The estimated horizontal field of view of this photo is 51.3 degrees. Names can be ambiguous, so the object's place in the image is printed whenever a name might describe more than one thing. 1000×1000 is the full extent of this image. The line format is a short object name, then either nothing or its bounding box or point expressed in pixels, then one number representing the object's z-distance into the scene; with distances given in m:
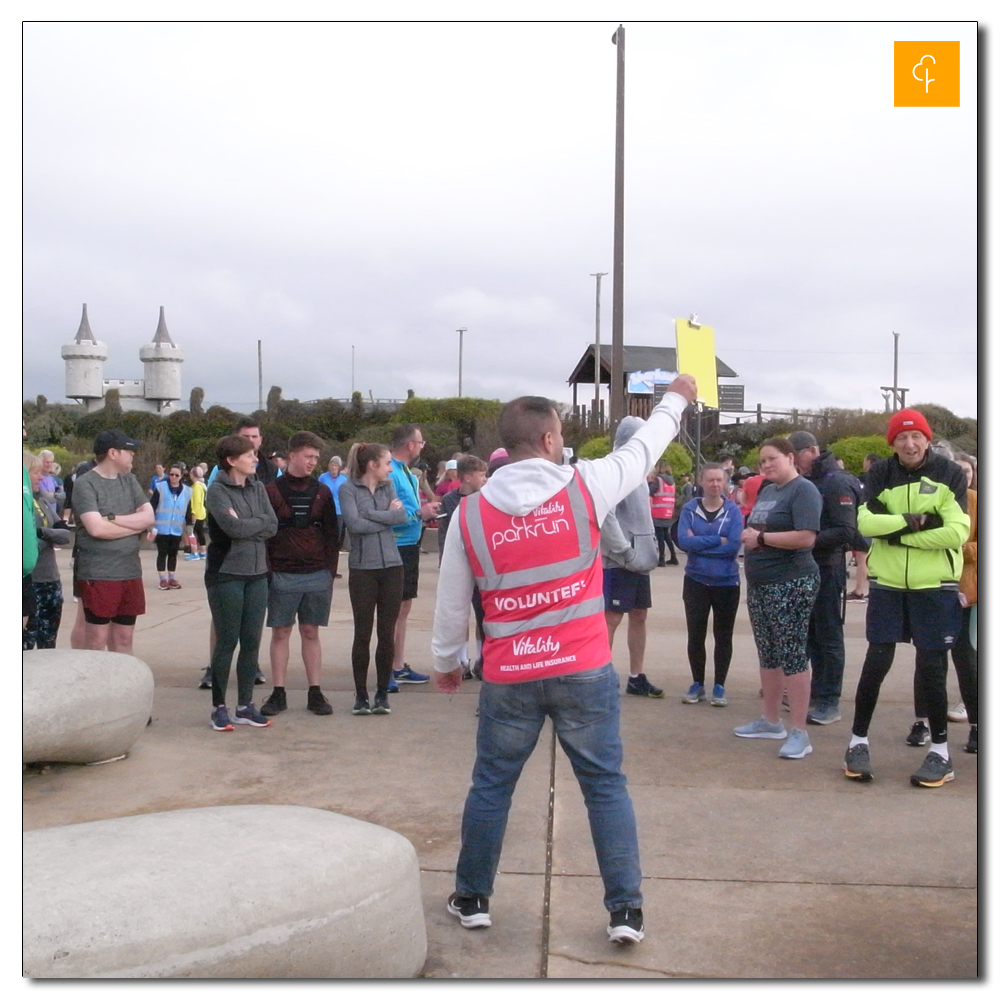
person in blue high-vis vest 13.80
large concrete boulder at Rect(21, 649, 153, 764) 5.32
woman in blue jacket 7.14
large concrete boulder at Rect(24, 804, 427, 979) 2.72
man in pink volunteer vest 3.52
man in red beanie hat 5.29
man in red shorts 6.42
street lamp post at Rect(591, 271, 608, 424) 31.27
